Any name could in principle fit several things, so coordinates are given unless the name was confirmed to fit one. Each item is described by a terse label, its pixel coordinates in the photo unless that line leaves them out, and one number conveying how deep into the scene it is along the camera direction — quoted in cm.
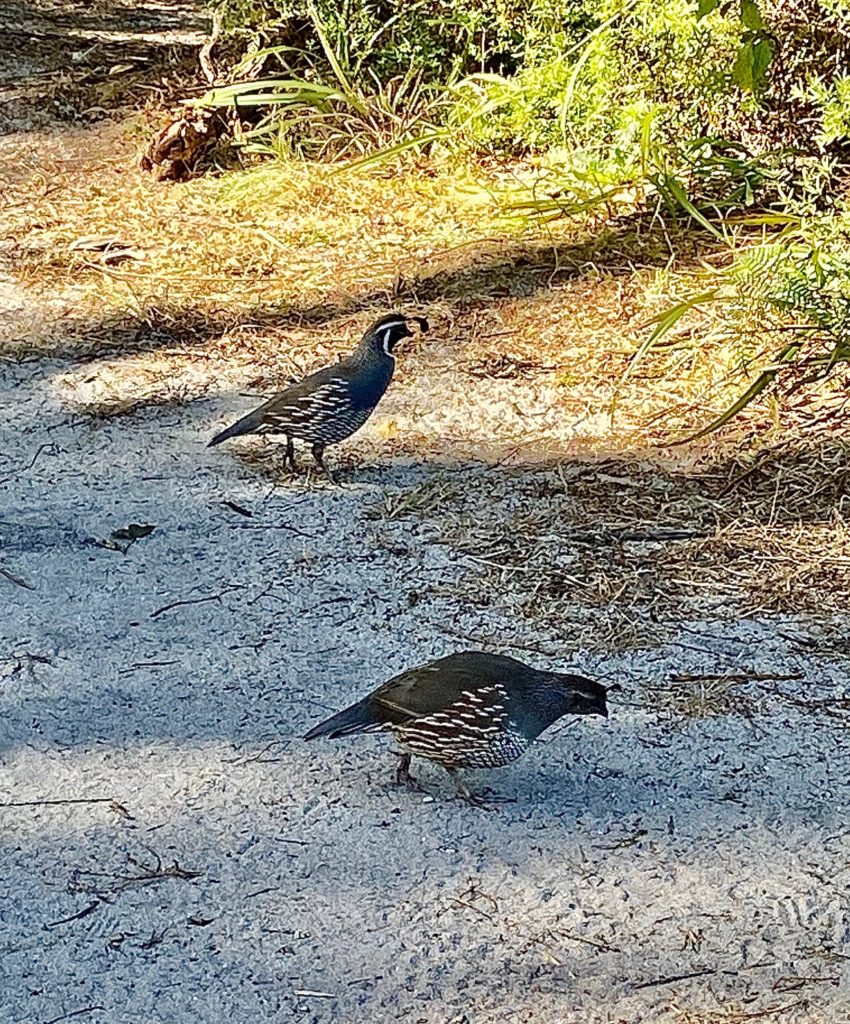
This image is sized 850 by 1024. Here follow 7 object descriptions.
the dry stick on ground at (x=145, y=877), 365
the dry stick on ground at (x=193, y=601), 493
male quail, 554
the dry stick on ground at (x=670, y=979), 335
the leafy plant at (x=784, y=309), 588
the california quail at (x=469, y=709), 385
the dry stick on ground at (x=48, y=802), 398
